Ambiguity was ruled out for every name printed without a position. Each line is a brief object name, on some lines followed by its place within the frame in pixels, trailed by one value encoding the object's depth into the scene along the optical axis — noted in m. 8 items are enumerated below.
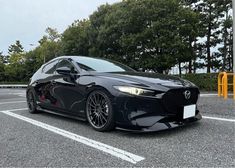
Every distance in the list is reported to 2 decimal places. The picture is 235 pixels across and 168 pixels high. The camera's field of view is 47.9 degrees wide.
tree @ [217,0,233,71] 25.14
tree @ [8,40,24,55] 85.60
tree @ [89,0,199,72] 21.84
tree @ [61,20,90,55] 32.47
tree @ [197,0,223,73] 25.91
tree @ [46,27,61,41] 53.00
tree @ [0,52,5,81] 58.91
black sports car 3.61
